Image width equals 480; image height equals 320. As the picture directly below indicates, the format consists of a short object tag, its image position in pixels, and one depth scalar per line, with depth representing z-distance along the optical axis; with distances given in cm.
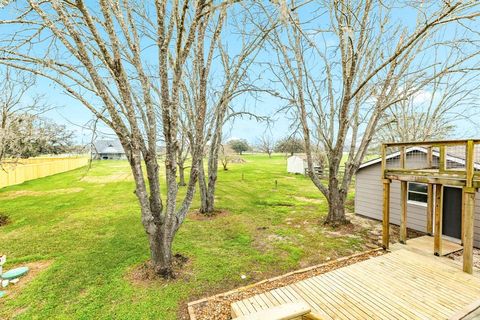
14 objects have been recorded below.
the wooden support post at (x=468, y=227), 486
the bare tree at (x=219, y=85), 590
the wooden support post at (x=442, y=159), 575
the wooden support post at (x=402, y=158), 666
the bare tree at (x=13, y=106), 880
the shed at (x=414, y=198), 716
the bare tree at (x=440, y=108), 1082
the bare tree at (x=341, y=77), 777
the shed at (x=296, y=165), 2681
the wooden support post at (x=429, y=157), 750
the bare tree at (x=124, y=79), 401
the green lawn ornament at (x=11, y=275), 500
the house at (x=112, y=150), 5734
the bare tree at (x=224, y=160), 2849
